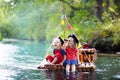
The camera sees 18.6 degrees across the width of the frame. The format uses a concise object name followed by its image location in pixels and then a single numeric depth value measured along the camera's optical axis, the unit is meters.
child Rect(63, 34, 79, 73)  14.74
